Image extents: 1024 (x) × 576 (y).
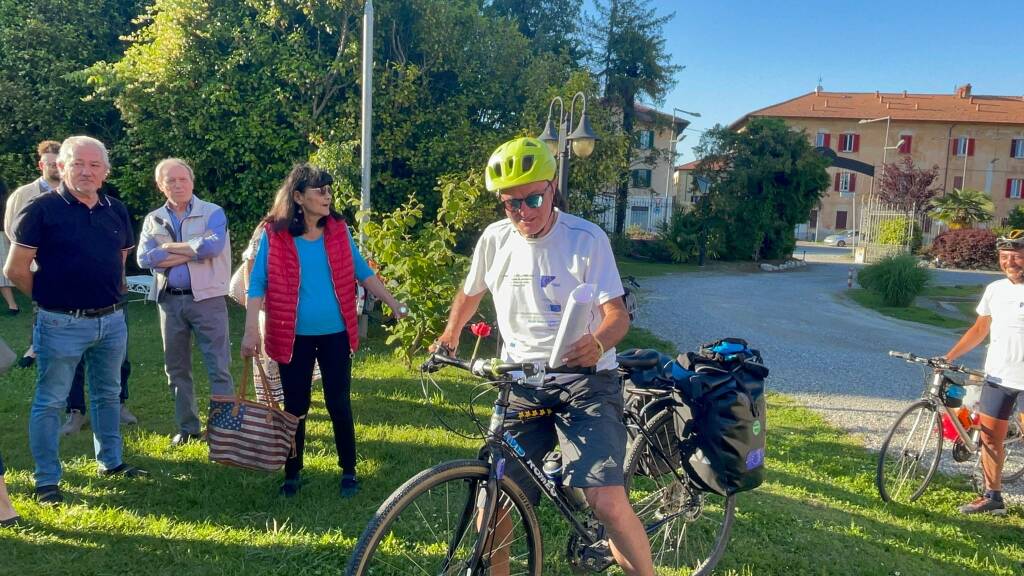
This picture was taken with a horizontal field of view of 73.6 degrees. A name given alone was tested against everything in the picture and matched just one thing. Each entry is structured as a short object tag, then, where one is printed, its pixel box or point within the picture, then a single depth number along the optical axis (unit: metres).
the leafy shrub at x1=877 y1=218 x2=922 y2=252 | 29.52
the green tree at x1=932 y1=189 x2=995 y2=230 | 33.56
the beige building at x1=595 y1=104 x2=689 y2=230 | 33.41
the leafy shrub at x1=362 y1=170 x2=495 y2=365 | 7.15
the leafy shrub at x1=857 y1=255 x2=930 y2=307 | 17.14
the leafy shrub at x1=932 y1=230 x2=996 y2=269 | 29.47
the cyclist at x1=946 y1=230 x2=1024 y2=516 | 4.43
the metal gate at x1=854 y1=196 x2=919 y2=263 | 29.22
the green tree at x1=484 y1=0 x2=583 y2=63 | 24.70
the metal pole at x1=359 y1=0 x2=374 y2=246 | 8.79
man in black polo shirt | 3.75
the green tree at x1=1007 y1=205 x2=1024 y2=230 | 34.50
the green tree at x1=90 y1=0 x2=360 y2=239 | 10.73
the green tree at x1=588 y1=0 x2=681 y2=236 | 30.67
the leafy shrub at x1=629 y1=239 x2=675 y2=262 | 28.92
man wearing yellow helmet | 2.61
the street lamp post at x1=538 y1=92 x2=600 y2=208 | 9.30
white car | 50.75
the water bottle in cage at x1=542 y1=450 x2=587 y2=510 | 2.74
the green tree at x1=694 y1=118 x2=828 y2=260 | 27.73
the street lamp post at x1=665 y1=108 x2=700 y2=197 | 34.33
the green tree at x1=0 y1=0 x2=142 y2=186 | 12.22
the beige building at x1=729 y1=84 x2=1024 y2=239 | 52.72
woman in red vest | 3.86
